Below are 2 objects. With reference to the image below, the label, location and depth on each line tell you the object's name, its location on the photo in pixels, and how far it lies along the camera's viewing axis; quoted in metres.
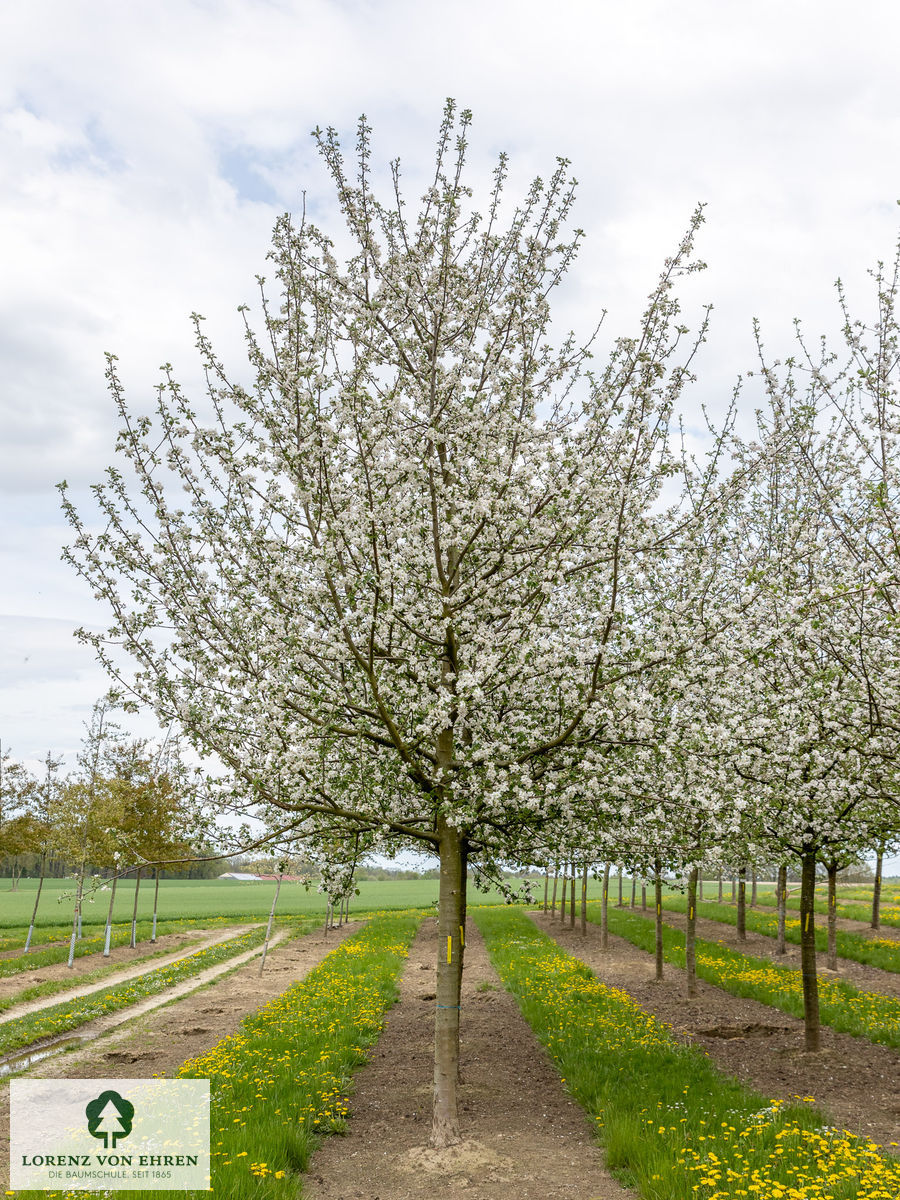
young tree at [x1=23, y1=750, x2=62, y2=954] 30.30
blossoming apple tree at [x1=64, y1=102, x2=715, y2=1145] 8.77
